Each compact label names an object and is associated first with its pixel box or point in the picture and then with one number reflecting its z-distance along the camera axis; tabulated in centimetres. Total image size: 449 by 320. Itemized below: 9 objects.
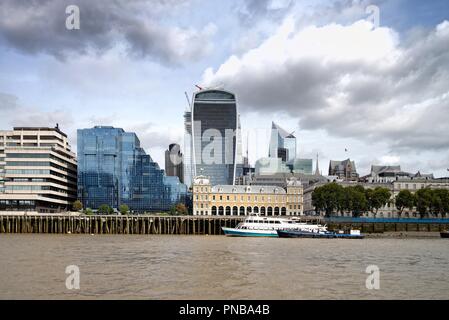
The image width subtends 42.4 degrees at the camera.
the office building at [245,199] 18938
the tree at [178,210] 19362
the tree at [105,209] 17615
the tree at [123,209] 18256
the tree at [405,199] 15488
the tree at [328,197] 15712
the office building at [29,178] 15888
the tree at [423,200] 15325
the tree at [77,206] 17600
